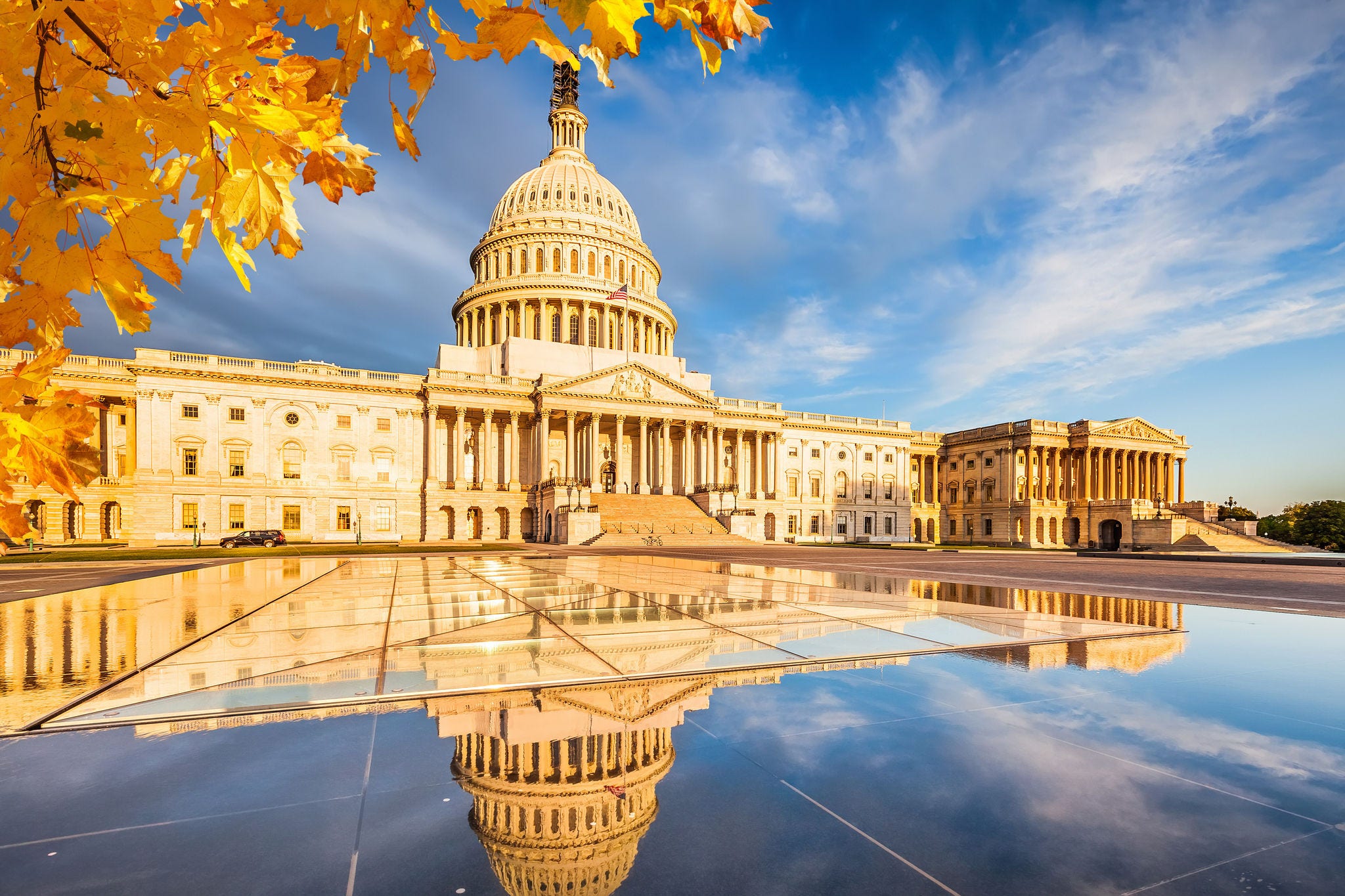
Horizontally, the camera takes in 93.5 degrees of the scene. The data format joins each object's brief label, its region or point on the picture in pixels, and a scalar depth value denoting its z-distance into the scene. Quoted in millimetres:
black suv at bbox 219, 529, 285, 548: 46750
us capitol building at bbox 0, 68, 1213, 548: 57375
